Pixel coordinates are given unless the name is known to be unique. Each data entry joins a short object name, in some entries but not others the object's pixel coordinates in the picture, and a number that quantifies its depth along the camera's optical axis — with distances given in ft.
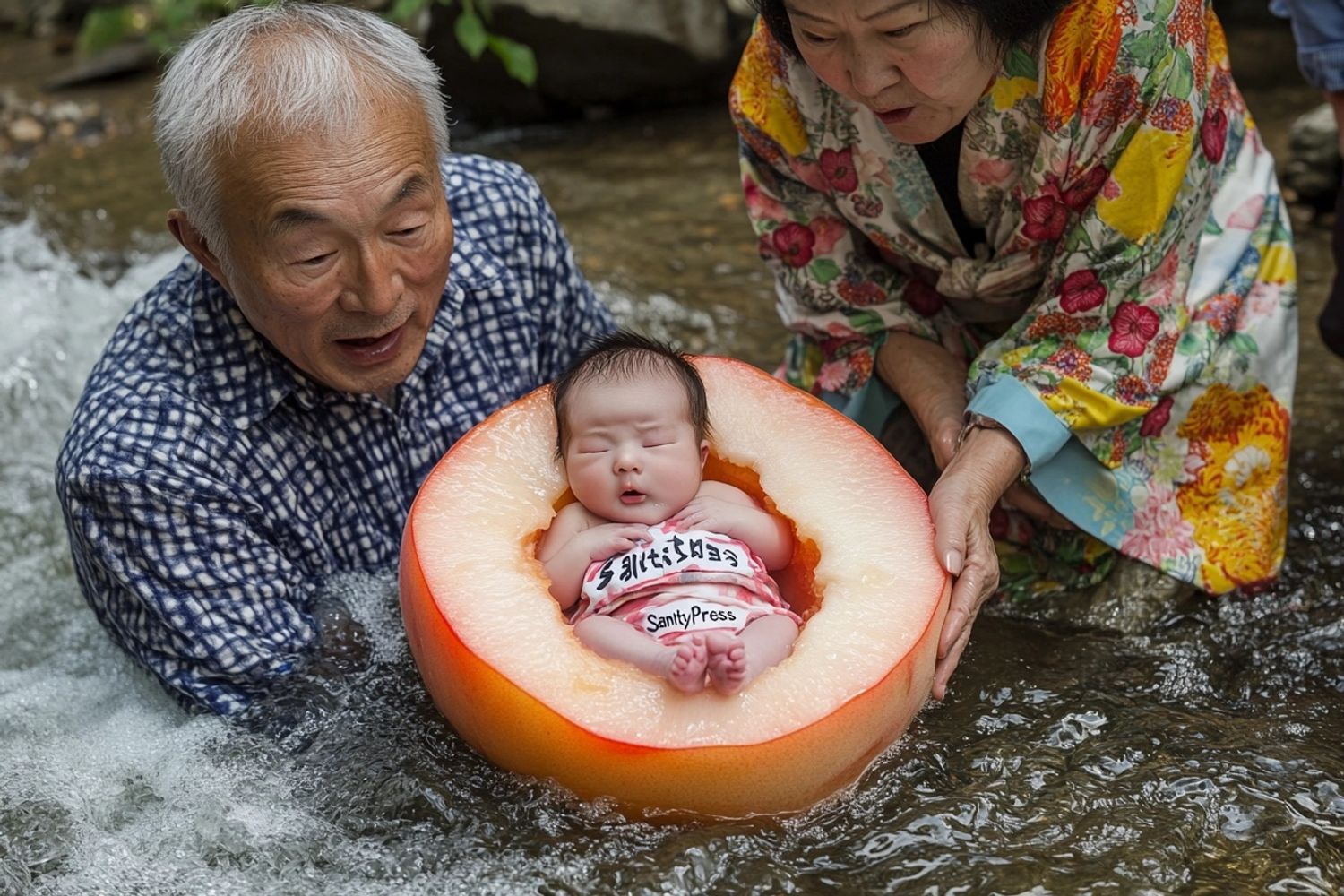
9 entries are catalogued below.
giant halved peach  6.08
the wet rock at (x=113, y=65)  20.62
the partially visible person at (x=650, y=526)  6.73
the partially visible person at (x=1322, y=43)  8.96
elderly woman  7.00
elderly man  6.83
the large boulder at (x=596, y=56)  16.87
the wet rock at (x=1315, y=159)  13.50
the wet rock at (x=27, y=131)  18.50
